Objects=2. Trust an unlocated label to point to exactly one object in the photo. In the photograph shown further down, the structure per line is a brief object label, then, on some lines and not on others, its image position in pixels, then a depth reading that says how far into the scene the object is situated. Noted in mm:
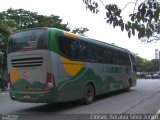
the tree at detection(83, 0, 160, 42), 4891
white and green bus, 12688
